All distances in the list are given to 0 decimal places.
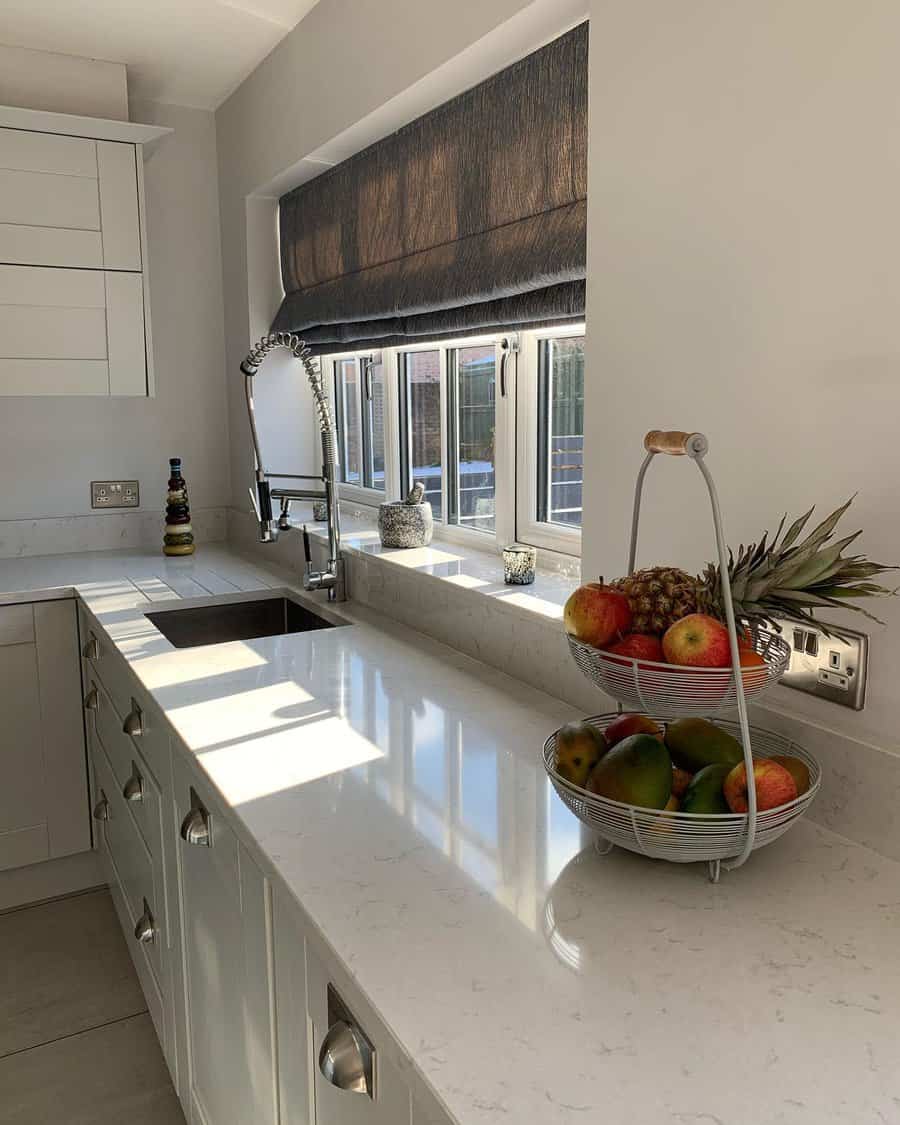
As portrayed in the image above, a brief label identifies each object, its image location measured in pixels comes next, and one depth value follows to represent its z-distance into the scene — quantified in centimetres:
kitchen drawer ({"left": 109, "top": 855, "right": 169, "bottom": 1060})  195
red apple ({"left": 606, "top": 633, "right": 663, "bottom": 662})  104
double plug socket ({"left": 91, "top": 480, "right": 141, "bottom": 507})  318
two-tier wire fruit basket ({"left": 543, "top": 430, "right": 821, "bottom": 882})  96
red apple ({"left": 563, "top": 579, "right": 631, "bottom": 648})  107
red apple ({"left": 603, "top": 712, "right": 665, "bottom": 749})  113
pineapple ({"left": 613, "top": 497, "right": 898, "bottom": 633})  99
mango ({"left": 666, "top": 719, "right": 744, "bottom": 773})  107
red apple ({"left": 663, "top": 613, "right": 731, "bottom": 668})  99
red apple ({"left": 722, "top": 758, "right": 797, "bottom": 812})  98
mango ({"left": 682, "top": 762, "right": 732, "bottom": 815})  99
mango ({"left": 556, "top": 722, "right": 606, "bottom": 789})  107
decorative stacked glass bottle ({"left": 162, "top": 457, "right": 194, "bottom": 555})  308
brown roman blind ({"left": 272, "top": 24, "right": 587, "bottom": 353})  169
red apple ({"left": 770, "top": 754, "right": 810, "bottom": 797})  104
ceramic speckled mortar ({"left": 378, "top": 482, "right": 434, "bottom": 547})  243
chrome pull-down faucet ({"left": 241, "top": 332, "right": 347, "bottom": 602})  232
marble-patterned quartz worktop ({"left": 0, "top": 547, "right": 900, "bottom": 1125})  75
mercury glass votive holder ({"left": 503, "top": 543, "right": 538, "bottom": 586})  194
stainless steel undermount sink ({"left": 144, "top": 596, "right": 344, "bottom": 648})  247
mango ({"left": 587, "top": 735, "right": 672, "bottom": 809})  99
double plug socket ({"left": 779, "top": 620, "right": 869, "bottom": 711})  113
